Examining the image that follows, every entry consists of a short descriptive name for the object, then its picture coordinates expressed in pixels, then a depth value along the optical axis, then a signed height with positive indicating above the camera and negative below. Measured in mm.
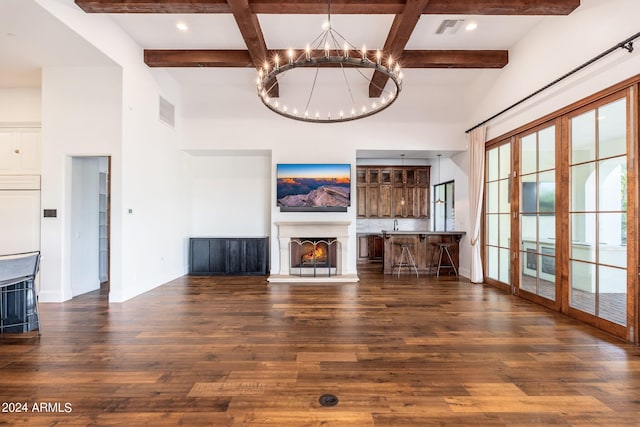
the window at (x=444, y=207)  8148 +266
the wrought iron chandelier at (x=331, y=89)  4945 +2668
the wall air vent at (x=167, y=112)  5696 +2022
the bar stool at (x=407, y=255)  6895 -918
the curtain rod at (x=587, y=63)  3015 +1795
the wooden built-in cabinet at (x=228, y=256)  6703 -932
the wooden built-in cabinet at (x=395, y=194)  8938 +654
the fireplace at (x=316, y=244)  6410 -654
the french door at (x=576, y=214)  3188 +36
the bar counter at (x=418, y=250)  6898 -801
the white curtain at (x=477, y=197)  5840 +393
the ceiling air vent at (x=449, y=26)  4273 +2808
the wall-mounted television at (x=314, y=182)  6496 +727
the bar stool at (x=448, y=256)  6727 -982
